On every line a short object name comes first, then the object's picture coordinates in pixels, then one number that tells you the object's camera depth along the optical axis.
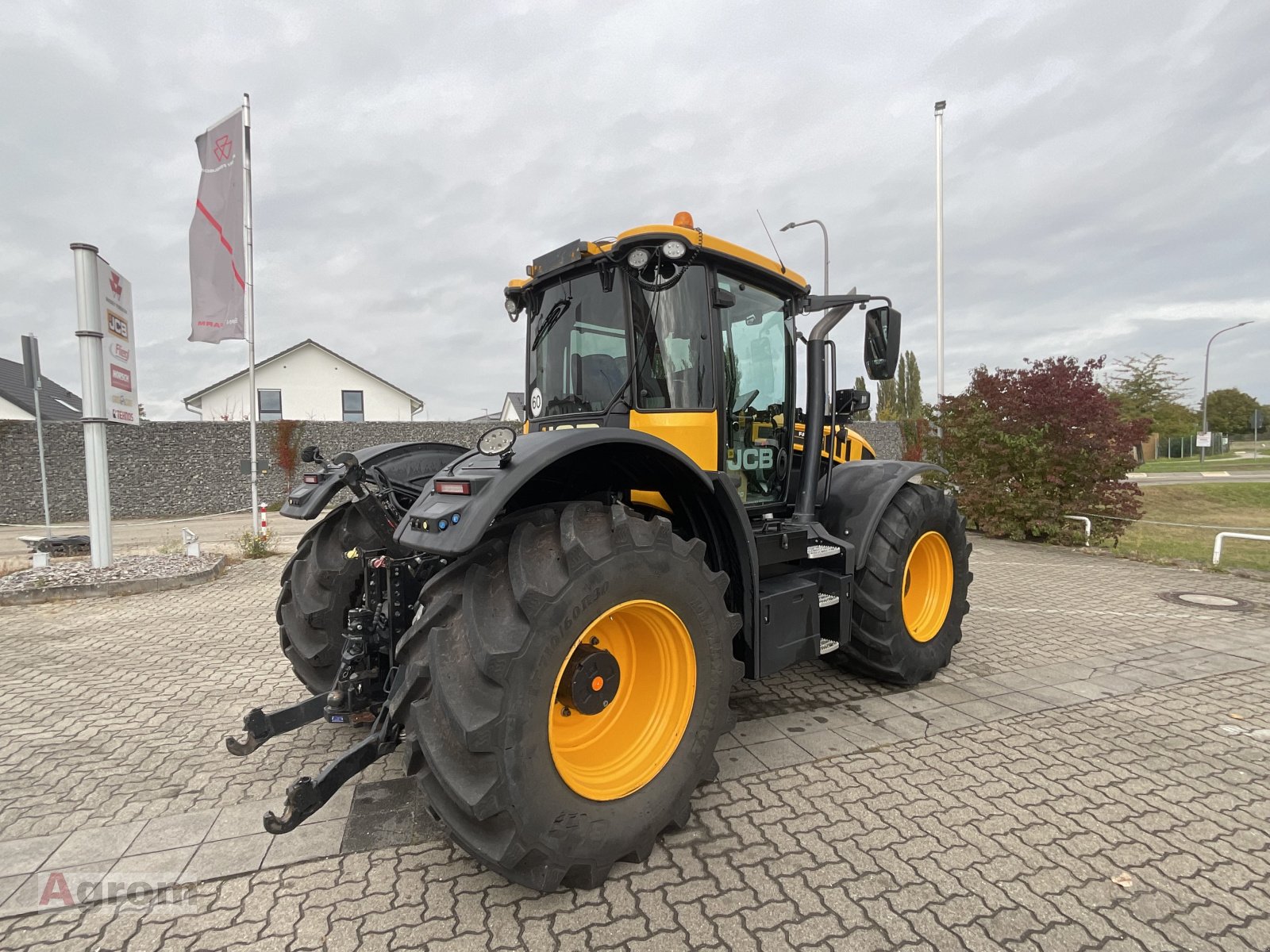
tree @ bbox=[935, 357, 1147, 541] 9.55
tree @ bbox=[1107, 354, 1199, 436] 31.80
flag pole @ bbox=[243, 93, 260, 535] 10.11
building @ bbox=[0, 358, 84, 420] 24.80
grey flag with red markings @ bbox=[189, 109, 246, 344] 10.05
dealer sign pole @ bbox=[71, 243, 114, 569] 7.24
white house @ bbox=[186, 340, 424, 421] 27.83
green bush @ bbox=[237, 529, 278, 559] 9.12
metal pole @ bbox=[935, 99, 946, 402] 13.72
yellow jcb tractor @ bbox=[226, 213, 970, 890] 1.91
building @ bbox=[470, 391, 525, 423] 33.28
